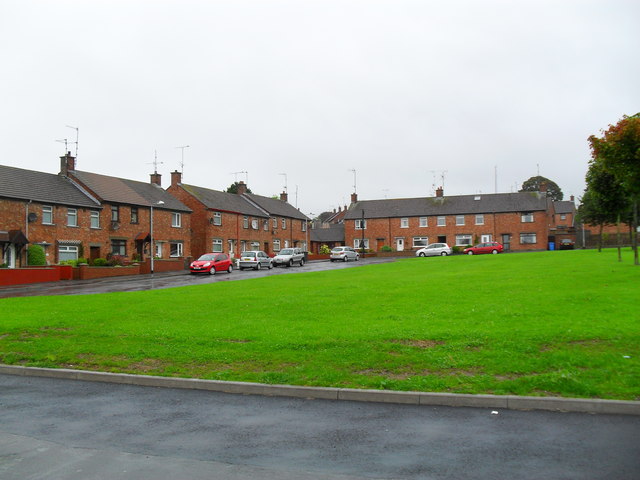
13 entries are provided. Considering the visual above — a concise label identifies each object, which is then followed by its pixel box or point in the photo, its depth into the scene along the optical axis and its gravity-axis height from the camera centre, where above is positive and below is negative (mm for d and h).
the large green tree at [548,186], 113500 +12073
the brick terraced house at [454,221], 69375 +2963
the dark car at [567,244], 68125 -361
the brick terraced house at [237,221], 56281 +2974
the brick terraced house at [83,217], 36281 +2503
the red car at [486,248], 58688 -646
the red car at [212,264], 37469 -1303
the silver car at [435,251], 58866 -868
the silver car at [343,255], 53819 -1074
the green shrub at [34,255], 35906 -466
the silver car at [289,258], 46500 -1159
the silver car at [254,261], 44156 -1274
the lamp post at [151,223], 44512 +2084
